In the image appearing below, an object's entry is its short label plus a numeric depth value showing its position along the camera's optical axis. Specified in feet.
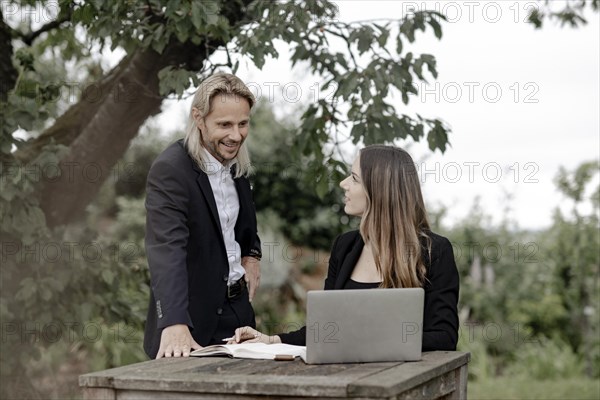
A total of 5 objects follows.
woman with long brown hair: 19.45
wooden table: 14.19
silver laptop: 16.23
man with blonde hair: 20.16
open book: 17.30
